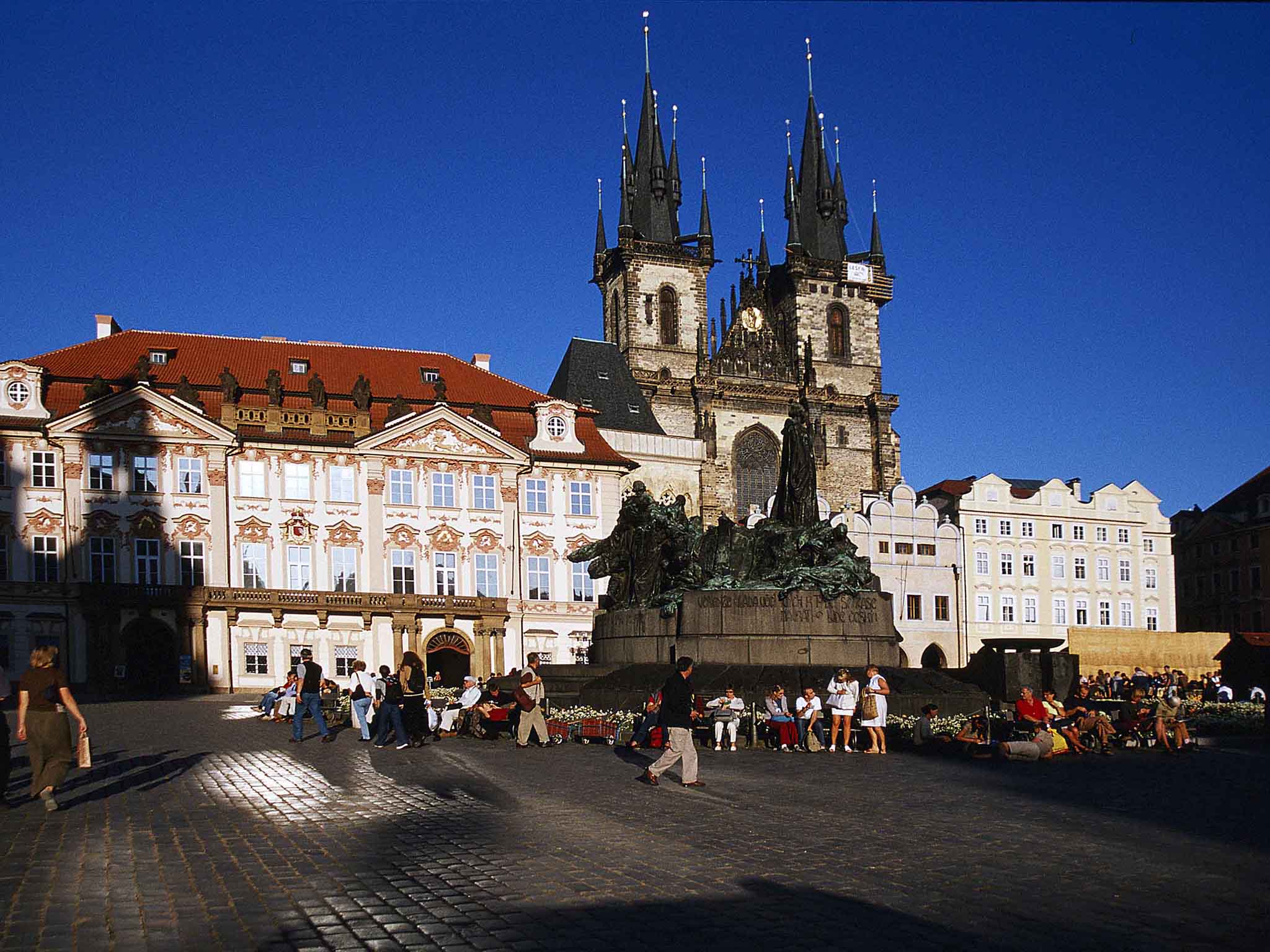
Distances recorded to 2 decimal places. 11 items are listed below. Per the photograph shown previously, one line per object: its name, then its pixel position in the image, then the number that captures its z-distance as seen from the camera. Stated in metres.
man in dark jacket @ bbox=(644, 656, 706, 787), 15.19
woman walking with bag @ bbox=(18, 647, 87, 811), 12.87
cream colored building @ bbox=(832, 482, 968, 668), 69.38
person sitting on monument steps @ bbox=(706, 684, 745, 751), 20.22
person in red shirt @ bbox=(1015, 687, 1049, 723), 19.81
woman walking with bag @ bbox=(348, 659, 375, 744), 21.97
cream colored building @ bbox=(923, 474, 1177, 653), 71.75
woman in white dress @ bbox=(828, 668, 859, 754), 20.03
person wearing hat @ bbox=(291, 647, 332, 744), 21.25
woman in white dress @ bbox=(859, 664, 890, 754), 19.80
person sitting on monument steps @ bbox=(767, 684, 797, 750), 20.28
